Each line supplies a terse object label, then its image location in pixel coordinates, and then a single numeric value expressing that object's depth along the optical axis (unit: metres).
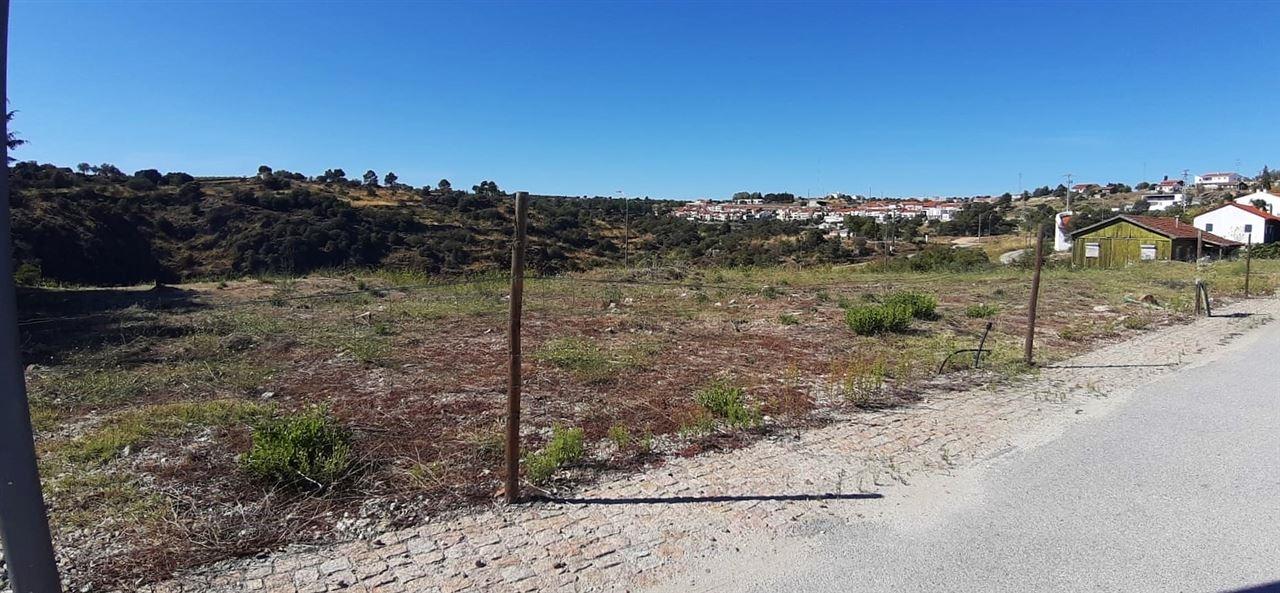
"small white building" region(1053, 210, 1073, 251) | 45.93
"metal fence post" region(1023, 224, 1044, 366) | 7.57
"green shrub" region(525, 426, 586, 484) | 4.02
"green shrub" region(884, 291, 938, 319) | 11.26
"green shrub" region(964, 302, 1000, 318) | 11.94
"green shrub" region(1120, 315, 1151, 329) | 10.67
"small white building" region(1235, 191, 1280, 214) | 62.88
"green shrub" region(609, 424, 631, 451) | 4.65
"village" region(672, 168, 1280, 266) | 34.22
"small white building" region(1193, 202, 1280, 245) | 44.44
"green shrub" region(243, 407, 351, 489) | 3.81
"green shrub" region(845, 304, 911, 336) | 9.91
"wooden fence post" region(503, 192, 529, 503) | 3.69
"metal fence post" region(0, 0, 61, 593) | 1.71
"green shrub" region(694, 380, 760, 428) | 5.18
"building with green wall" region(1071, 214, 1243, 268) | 33.62
